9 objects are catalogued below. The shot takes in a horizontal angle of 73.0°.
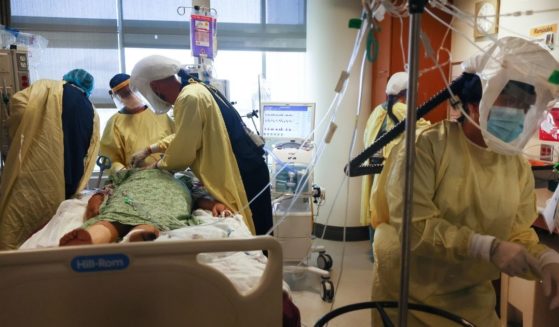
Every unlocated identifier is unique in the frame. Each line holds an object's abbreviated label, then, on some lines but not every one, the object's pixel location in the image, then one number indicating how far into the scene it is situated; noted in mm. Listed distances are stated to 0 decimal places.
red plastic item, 2371
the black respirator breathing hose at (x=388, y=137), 981
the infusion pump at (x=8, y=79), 1862
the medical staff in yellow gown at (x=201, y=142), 1737
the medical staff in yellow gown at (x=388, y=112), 2780
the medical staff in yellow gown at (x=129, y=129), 2479
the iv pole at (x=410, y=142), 675
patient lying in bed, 1267
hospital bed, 819
